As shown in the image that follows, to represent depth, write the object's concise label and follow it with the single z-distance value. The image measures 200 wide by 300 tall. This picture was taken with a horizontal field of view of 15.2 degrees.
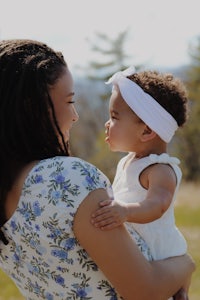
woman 2.18
